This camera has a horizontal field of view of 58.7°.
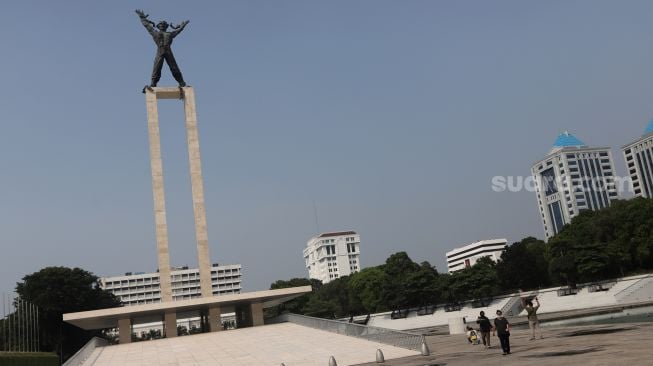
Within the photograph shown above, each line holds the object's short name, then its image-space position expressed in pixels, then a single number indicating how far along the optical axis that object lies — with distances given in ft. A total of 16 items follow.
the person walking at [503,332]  59.11
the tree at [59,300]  186.39
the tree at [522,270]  245.65
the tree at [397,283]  224.33
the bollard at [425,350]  71.77
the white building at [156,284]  579.89
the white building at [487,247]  626.89
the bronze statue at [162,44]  146.73
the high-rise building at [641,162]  471.21
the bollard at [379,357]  67.92
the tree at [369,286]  266.36
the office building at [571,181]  542.57
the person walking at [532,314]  70.49
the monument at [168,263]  123.24
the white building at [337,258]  640.99
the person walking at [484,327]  68.54
